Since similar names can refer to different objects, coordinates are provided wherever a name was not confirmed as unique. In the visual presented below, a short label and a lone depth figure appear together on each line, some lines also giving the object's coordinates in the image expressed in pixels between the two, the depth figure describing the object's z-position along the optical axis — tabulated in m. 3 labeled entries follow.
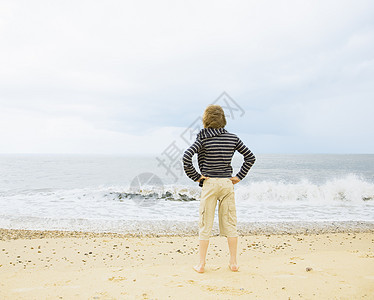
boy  3.31
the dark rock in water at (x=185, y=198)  13.59
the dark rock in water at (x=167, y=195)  14.52
